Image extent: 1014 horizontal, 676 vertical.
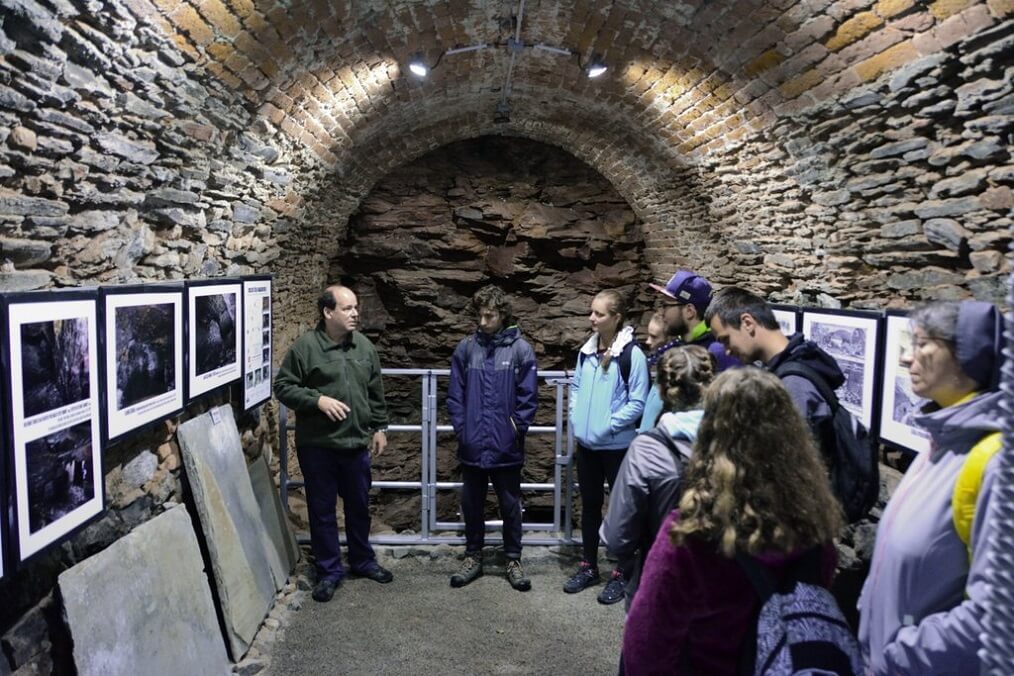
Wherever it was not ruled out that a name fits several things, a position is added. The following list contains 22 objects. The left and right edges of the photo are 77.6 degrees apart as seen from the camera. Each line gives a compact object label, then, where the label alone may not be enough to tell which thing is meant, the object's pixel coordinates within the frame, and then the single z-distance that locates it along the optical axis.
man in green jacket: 3.68
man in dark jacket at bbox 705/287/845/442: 2.33
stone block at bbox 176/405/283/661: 3.16
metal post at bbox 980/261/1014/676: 0.89
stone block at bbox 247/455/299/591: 3.91
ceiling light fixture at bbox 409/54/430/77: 4.47
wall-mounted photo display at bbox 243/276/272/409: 3.96
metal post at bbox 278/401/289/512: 4.30
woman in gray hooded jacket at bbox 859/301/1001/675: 1.46
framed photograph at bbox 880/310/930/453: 2.90
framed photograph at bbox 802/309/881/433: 3.19
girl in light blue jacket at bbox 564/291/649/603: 3.62
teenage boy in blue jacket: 3.89
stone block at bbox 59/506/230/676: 2.20
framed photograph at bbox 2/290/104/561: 1.88
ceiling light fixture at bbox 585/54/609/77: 4.63
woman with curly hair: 1.49
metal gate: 4.34
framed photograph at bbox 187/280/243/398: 3.24
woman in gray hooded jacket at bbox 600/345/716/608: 1.97
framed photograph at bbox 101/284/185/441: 2.49
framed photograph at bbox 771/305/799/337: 4.06
